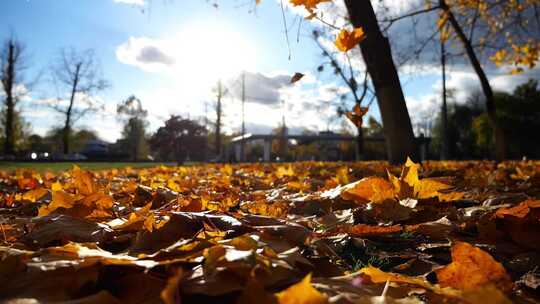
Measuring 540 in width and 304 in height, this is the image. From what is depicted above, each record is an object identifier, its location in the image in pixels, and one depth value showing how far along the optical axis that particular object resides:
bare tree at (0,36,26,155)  32.91
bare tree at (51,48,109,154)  34.28
